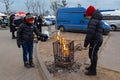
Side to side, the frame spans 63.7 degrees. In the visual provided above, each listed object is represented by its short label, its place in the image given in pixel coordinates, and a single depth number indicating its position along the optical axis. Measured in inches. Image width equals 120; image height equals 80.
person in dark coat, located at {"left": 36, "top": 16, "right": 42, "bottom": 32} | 308.9
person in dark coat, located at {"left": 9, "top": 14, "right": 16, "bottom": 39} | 275.8
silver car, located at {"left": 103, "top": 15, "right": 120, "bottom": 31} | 448.2
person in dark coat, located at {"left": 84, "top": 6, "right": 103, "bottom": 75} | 100.3
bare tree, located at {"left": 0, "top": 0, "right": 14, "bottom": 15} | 833.1
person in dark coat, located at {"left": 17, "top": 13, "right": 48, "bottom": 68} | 122.5
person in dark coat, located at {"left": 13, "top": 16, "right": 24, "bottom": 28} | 265.7
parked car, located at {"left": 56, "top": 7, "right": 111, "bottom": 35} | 370.9
